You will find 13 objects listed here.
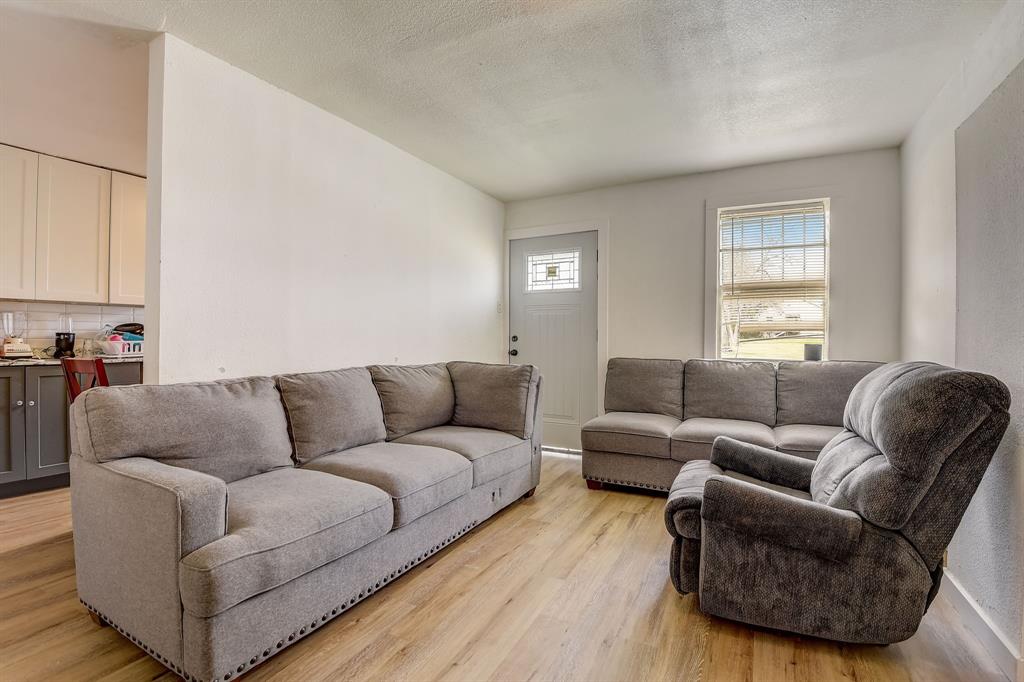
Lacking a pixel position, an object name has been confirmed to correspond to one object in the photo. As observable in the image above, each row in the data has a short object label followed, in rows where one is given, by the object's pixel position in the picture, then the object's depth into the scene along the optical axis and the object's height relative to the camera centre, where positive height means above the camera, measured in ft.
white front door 15.15 +0.69
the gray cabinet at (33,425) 10.95 -1.98
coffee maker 12.64 -0.07
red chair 7.68 -0.57
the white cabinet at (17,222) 11.34 +2.76
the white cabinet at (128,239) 13.20 +2.79
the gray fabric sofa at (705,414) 10.66 -1.72
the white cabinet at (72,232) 11.94 +2.73
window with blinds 12.42 +1.66
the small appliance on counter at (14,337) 11.37 +0.05
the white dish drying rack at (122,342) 12.38 -0.05
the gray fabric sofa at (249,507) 4.78 -1.99
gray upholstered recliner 5.10 -2.07
